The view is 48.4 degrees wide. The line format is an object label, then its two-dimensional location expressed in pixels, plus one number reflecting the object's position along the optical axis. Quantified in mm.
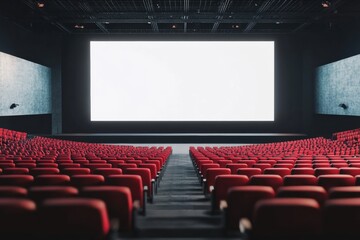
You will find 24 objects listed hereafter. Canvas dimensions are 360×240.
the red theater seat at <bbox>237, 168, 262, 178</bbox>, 5637
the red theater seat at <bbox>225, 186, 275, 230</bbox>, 3229
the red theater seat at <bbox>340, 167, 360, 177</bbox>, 5613
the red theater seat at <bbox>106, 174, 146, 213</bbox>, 4245
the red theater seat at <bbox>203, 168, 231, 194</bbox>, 6070
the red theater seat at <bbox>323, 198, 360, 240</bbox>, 2496
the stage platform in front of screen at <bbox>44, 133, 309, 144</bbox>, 21891
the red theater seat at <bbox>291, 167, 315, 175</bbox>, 5586
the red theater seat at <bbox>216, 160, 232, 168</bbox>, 7719
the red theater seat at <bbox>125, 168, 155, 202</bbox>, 5680
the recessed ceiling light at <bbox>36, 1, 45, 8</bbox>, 18031
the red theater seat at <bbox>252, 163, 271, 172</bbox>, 6715
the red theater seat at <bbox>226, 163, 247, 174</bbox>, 6757
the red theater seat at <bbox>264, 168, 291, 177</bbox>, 5594
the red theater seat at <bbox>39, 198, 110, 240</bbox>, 2438
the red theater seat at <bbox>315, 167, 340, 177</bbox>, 5570
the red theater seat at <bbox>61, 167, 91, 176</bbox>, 5554
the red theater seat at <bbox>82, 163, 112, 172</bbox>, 6762
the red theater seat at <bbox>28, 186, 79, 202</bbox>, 3244
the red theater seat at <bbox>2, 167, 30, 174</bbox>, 5623
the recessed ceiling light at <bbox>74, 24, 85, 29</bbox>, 22998
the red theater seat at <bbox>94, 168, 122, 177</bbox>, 5462
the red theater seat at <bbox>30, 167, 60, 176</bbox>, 5603
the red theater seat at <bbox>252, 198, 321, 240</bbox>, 2471
